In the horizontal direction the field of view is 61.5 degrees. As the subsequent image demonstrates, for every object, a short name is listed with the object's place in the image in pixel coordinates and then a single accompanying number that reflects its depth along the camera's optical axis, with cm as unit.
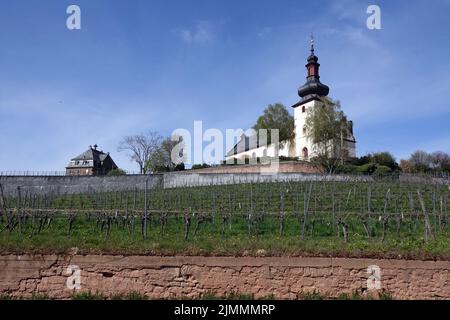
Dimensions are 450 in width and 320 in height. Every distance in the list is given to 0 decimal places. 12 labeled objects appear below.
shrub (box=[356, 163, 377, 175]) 3953
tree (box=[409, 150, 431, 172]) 6872
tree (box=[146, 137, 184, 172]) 5694
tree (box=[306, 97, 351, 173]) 4347
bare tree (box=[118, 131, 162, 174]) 5878
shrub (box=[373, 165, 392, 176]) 3675
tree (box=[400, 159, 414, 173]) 4915
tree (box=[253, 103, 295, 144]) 5675
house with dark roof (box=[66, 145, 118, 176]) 6788
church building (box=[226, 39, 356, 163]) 5116
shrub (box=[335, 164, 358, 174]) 4008
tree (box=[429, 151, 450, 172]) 6638
